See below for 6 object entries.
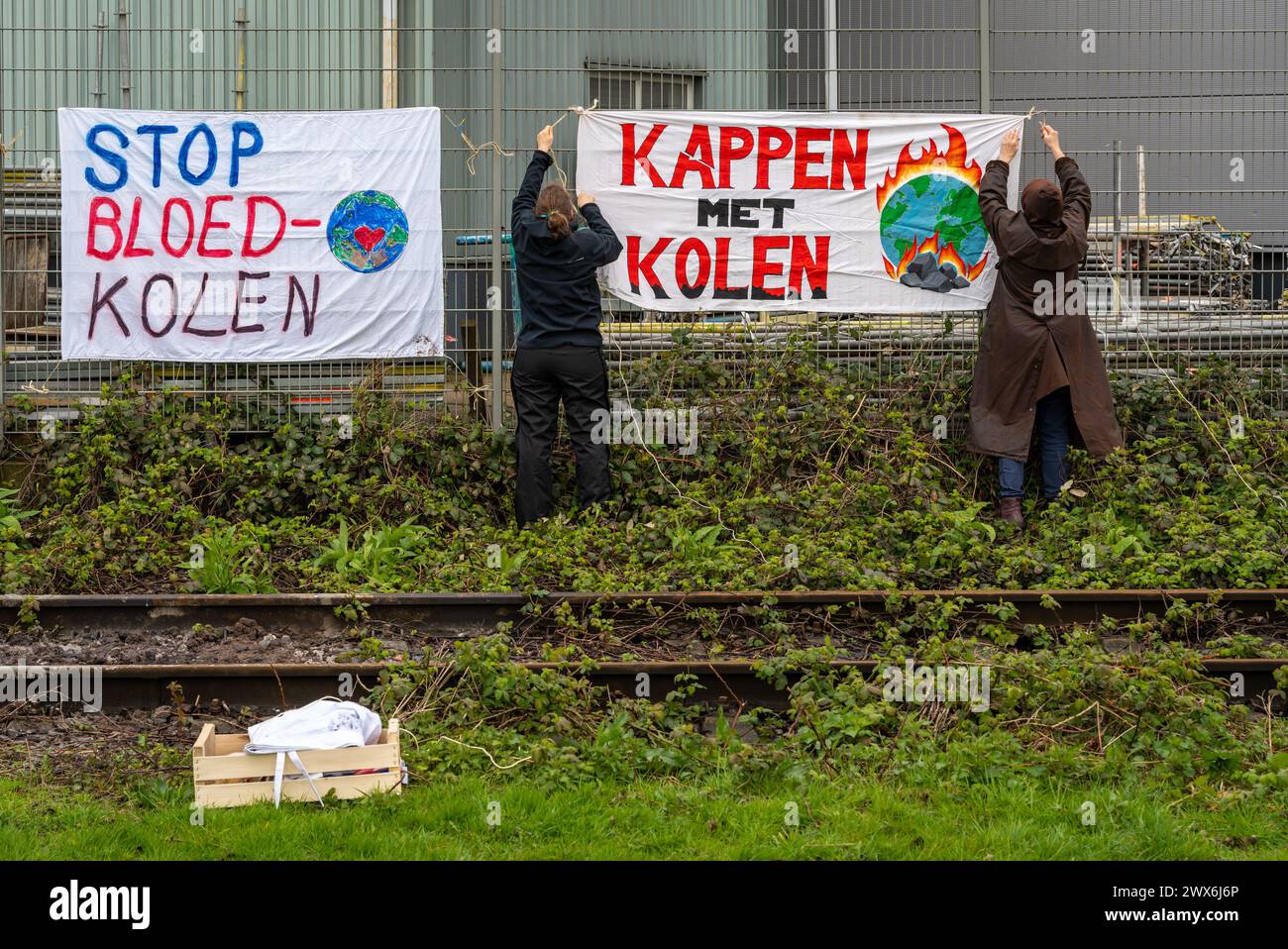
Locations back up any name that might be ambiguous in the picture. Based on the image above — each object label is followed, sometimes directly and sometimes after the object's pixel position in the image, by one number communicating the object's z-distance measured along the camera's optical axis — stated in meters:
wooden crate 5.48
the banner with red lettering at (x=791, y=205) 10.54
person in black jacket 9.63
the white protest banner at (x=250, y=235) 10.34
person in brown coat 9.78
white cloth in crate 5.55
